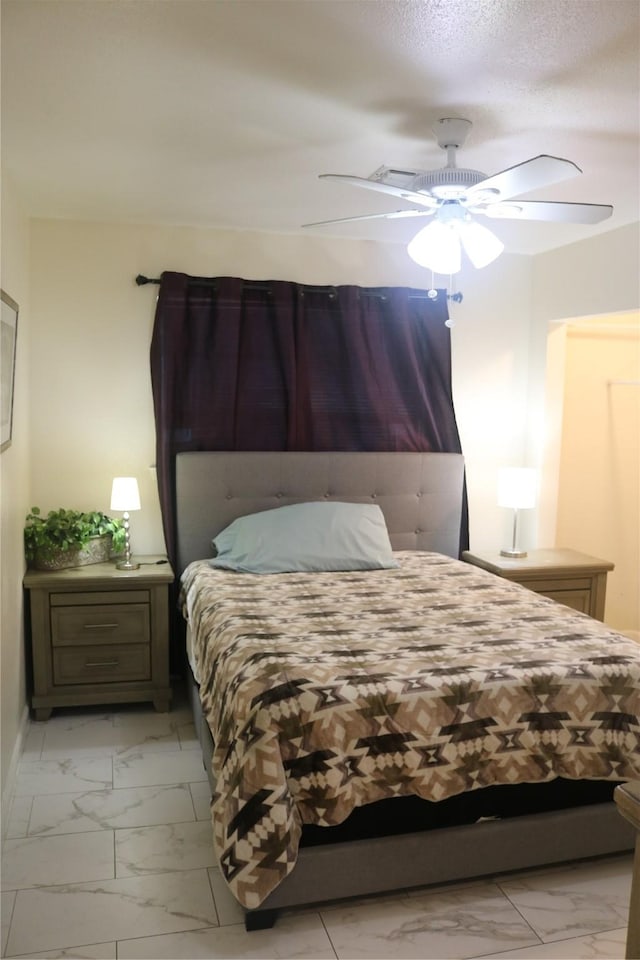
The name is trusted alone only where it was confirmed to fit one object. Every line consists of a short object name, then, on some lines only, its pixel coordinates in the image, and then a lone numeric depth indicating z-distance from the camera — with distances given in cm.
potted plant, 357
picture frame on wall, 285
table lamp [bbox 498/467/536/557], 421
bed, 211
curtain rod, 393
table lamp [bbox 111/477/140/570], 368
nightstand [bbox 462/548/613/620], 401
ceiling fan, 231
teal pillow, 365
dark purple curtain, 398
